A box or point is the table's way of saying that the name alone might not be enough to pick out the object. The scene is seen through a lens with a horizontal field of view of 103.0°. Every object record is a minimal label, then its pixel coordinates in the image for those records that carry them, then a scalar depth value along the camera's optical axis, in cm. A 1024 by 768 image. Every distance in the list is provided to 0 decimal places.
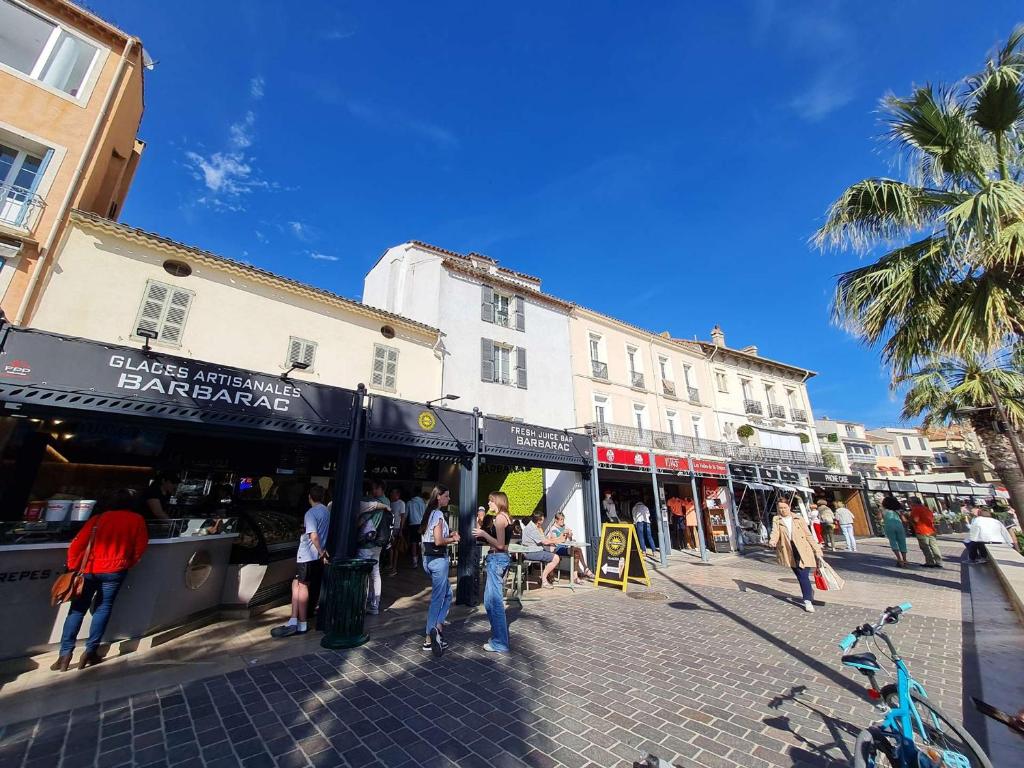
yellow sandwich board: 925
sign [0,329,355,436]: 476
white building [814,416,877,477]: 3881
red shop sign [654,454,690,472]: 1488
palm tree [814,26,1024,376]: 591
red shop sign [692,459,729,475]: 1562
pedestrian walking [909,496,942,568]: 1080
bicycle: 227
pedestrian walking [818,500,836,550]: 1490
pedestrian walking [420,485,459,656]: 517
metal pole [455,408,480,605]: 741
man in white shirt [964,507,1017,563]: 997
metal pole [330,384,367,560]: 621
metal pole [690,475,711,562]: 1380
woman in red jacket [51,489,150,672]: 435
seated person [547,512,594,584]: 968
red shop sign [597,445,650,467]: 1341
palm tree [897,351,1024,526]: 663
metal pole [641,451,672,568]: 1275
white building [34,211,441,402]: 873
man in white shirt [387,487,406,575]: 1016
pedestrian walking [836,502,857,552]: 1568
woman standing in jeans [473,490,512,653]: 514
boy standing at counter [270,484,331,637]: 569
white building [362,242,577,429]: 1496
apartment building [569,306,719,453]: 1811
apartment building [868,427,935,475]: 4606
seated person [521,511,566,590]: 888
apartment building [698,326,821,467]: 2252
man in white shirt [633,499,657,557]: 1418
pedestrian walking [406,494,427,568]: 1094
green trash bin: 518
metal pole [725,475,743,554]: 1655
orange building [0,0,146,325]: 791
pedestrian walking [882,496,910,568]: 1100
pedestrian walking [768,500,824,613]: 723
